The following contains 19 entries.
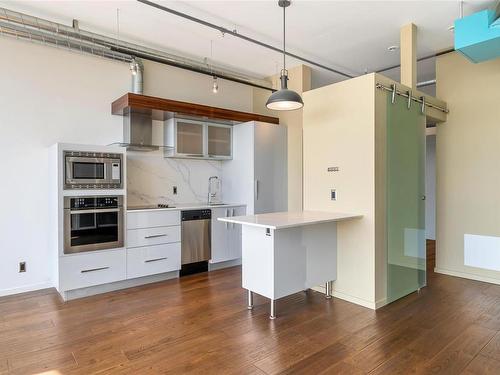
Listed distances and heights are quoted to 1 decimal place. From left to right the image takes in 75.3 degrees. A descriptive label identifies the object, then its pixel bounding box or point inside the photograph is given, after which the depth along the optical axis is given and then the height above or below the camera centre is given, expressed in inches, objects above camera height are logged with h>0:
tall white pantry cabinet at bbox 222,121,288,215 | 191.2 +12.3
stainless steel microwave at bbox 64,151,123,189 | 138.1 +8.7
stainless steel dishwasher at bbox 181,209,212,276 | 171.5 -27.7
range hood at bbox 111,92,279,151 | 158.9 +40.3
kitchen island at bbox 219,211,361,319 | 115.7 -24.6
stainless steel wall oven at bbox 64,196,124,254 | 138.2 -14.8
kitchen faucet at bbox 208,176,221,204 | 206.8 -0.6
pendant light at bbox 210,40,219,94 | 177.3 +68.2
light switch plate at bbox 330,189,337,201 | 139.9 -2.9
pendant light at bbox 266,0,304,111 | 120.9 +33.9
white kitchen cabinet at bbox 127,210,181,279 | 154.2 -26.2
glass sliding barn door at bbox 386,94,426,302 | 134.2 -4.9
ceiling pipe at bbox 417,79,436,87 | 201.4 +65.8
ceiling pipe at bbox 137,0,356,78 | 132.3 +74.8
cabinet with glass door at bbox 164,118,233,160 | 180.1 +29.1
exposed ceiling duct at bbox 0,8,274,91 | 128.0 +65.9
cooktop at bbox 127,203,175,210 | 166.2 -9.2
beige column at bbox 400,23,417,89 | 148.8 +62.4
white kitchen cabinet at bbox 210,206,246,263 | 182.5 -27.6
